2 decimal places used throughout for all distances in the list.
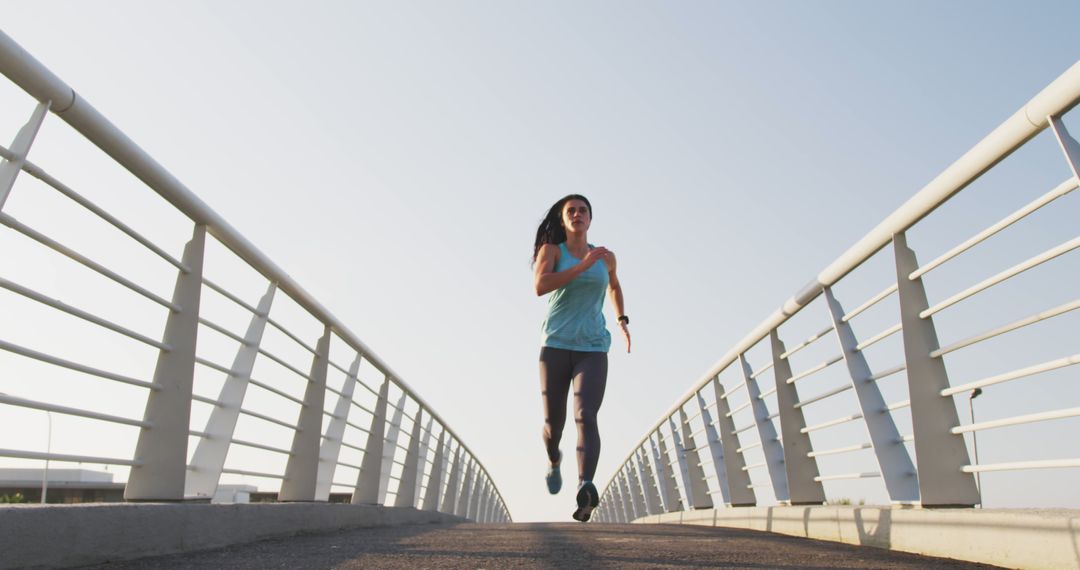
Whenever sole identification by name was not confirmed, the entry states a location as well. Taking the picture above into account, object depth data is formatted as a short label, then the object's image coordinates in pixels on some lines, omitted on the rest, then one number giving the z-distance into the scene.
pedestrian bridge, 2.76
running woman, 4.78
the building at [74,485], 45.03
